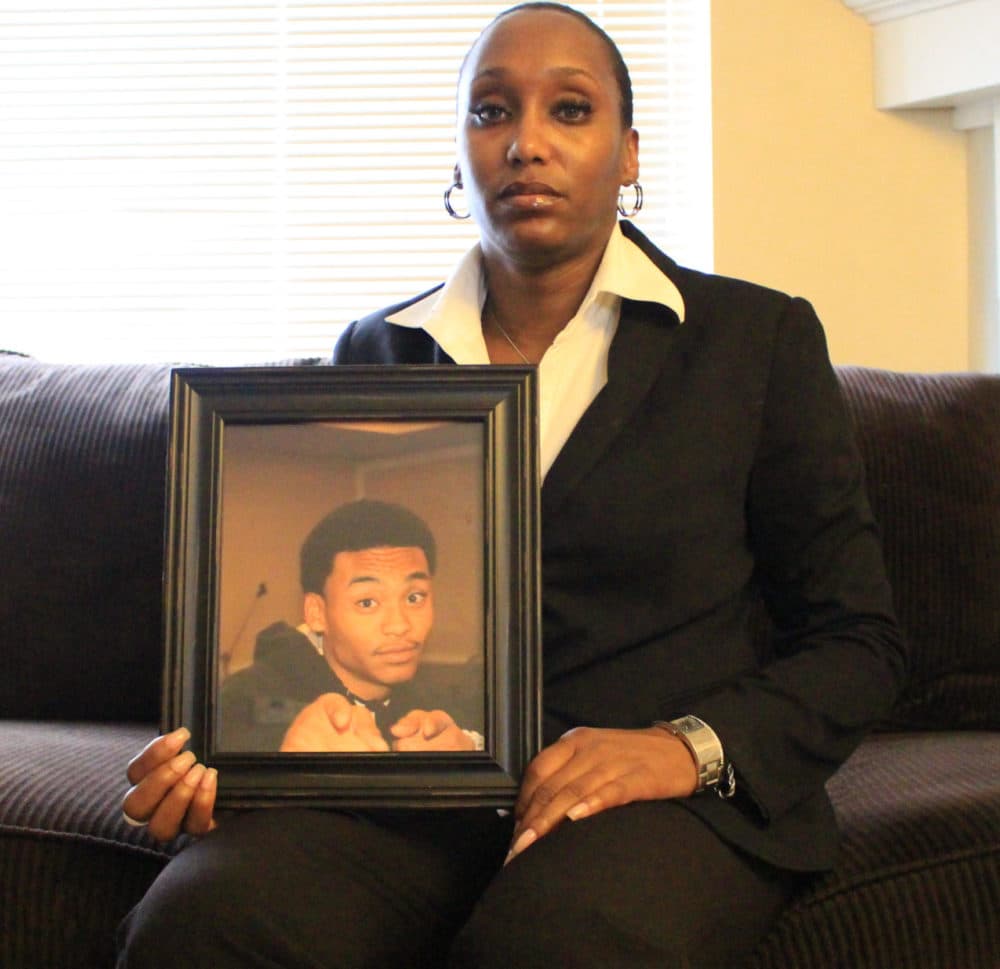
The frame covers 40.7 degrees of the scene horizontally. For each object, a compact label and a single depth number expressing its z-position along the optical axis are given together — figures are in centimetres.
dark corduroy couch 155
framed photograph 106
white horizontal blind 237
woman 99
